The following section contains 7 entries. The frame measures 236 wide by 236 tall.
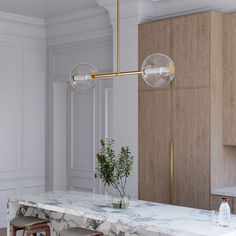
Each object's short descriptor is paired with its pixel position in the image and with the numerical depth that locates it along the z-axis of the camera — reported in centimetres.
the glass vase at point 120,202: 407
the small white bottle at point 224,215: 340
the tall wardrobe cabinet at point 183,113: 514
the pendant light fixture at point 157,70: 369
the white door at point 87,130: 680
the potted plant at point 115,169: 408
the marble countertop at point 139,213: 333
